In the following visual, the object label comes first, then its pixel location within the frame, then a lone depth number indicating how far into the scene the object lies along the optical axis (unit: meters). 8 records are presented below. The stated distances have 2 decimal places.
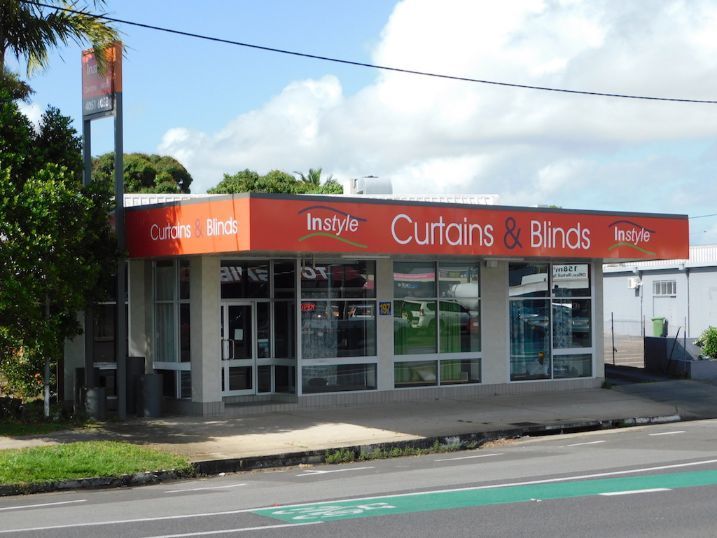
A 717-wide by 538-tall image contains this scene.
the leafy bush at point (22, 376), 20.28
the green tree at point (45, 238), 16.55
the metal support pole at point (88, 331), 19.25
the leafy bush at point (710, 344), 27.02
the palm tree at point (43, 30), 18.95
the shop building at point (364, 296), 18.53
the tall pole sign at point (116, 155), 18.98
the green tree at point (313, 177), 68.06
